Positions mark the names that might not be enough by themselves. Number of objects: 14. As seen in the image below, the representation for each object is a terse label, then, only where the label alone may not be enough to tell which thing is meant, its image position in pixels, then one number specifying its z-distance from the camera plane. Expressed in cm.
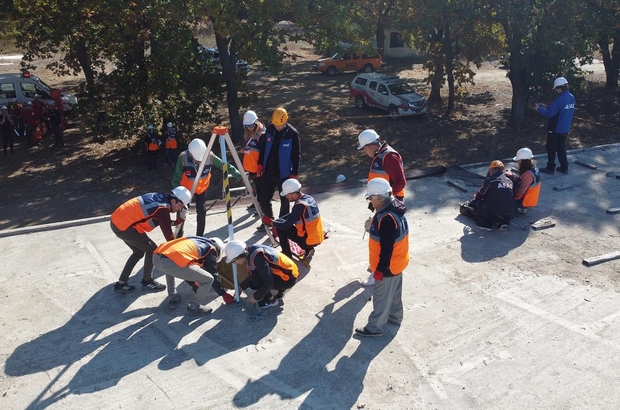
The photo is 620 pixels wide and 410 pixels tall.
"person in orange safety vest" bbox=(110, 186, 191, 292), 674
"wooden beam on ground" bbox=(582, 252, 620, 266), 808
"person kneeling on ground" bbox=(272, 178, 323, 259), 734
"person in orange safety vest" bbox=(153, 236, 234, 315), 639
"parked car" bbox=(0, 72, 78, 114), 1828
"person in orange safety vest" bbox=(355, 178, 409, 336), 600
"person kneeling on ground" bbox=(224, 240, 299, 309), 644
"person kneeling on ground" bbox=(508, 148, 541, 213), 933
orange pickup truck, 2767
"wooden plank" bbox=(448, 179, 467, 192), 1090
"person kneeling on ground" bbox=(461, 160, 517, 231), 881
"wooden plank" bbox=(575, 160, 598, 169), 1204
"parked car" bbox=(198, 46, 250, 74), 1573
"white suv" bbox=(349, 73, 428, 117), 1856
